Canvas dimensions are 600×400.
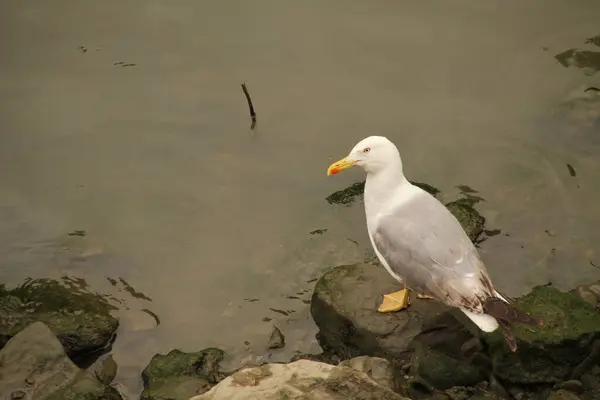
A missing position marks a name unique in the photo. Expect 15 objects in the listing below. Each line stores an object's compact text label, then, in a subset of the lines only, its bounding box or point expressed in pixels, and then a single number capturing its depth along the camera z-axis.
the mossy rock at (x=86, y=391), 8.80
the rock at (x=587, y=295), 9.88
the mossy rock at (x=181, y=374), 9.04
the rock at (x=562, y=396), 8.56
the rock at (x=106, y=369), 9.70
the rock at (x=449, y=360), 8.96
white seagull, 8.31
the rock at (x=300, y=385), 7.37
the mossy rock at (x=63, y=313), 9.86
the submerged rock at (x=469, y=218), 11.09
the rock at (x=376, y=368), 8.72
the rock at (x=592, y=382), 8.74
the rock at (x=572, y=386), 8.74
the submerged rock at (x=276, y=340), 10.04
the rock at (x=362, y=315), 9.24
